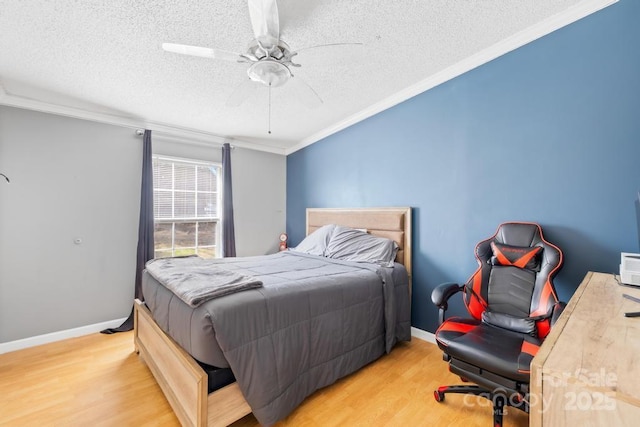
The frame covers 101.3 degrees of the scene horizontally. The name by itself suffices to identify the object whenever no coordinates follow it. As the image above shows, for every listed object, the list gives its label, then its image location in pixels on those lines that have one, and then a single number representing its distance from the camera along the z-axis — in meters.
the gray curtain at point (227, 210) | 3.91
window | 3.56
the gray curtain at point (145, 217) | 3.17
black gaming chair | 1.36
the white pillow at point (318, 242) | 3.15
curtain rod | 3.28
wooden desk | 0.57
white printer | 1.29
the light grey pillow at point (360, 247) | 2.62
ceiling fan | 1.44
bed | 1.38
